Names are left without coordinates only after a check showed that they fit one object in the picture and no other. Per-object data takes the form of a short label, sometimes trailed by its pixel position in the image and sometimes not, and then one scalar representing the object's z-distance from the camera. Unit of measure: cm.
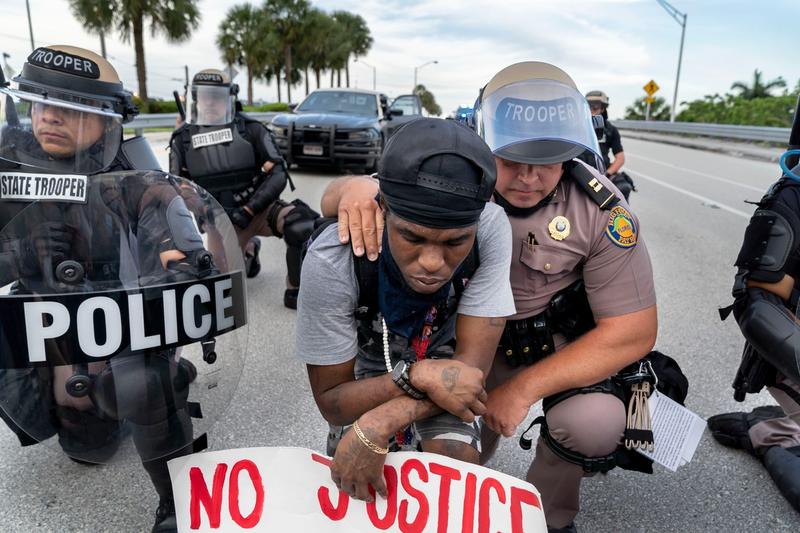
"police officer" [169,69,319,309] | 464
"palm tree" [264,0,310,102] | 5316
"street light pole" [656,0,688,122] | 3071
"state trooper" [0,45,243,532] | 150
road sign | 3228
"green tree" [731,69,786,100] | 3988
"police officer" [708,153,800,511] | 205
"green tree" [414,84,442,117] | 8000
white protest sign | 157
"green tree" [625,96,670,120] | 4733
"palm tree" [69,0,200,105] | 2867
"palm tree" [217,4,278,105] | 5222
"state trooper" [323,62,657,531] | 191
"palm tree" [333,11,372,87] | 7487
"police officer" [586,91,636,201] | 584
